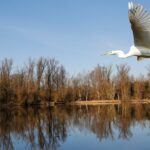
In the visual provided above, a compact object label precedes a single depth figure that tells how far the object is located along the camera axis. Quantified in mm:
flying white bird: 3776
